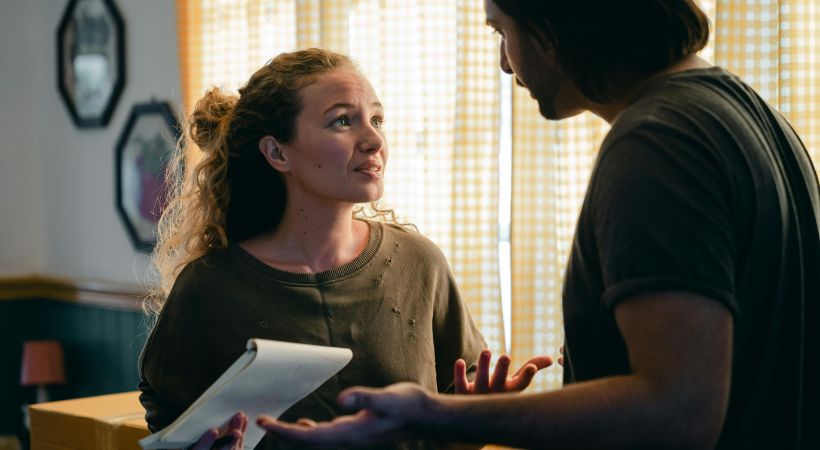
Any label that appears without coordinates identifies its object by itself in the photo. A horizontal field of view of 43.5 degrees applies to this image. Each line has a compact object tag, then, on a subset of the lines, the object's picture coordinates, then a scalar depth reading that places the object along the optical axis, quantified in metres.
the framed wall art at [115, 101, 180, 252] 4.57
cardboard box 2.37
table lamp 4.90
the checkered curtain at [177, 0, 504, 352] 3.12
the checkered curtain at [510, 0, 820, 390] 2.92
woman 1.99
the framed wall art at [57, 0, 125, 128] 4.80
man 0.96
